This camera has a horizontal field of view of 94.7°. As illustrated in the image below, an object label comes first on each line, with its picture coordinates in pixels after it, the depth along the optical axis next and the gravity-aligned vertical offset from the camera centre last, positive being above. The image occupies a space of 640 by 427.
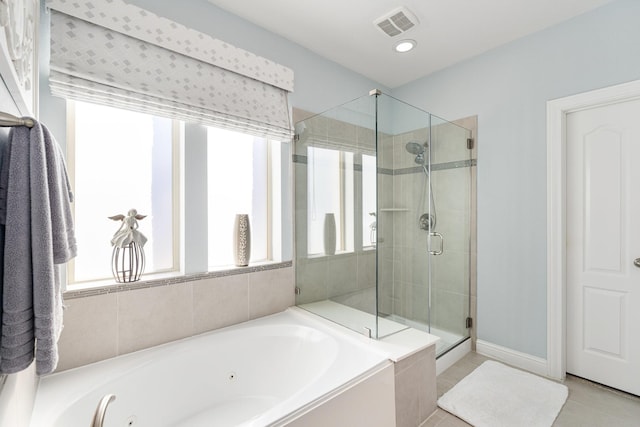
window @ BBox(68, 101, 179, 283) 1.62 +0.20
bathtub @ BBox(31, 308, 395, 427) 1.26 -0.84
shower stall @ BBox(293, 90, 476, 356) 1.98 -0.05
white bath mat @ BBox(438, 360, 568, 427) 1.75 -1.22
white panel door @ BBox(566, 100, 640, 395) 1.95 -0.23
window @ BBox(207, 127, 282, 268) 2.11 +0.17
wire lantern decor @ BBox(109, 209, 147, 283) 1.60 -0.19
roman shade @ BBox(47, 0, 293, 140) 1.41 +0.82
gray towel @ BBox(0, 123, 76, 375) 0.61 -0.10
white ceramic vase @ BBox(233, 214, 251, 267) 2.08 -0.19
